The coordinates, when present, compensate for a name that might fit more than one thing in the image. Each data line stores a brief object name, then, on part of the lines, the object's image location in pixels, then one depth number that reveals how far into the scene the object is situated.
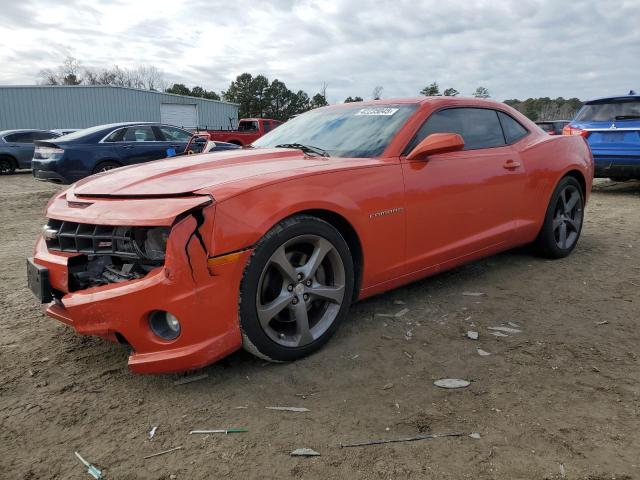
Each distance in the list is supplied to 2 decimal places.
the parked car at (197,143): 9.83
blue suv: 7.99
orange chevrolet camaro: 2.30
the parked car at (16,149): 15.77
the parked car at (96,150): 9.63
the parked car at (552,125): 15.47
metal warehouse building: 30.56
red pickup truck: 17.81
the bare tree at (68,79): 61.41
